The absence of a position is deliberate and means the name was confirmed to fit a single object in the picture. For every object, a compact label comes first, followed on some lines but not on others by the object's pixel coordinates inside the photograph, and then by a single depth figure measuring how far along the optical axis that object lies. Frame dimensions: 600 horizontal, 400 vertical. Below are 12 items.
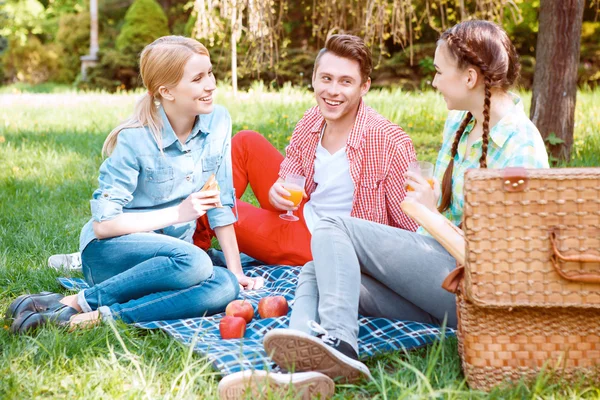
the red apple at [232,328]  2.49
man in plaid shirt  2.98
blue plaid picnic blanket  2.22
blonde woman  2.64
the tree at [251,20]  5.99
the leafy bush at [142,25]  15.78
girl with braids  2.18
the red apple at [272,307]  2.71
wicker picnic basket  1.86
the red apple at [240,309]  2.63
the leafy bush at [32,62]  19.42
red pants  3.30
